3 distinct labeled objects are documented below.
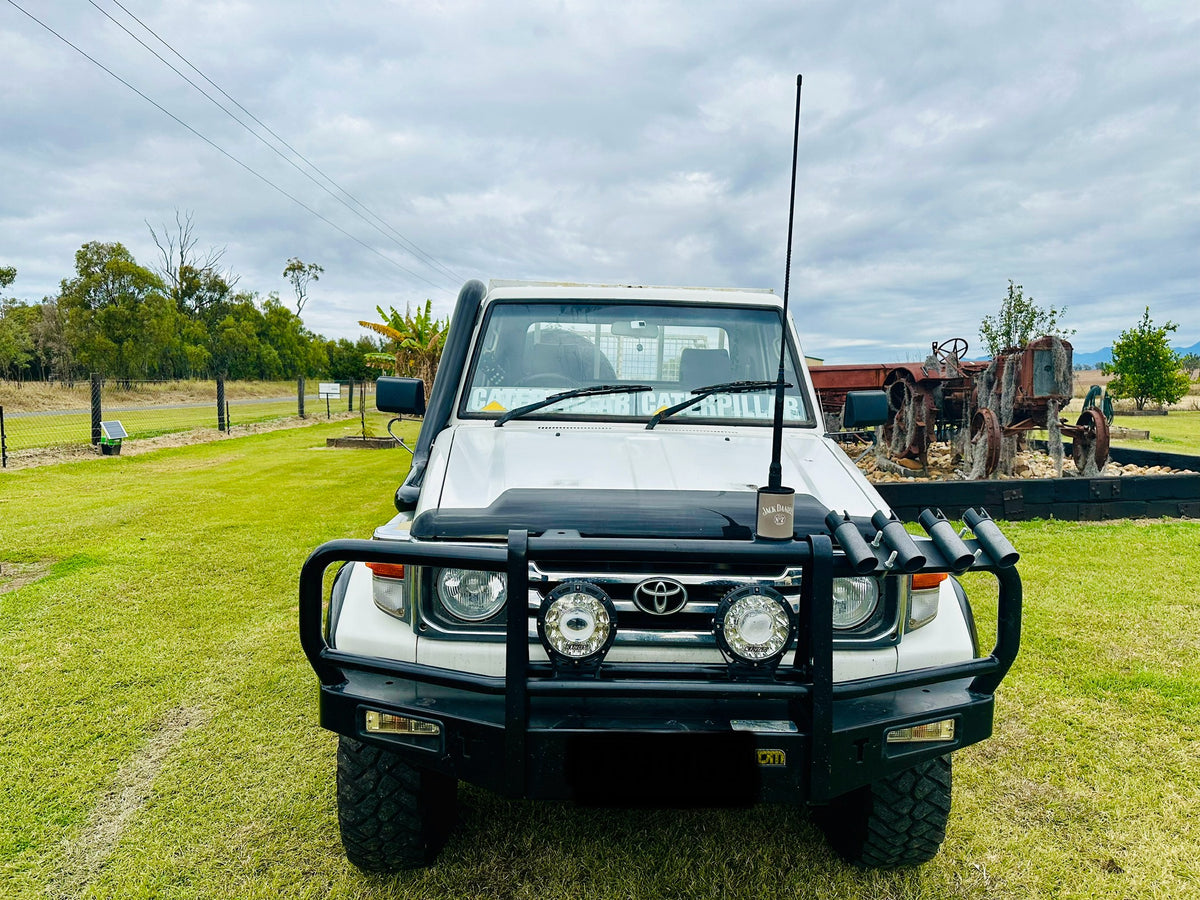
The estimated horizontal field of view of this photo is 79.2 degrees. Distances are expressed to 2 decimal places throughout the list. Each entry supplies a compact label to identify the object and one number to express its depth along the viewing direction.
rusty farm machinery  9.55
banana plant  19.72
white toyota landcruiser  1.80
